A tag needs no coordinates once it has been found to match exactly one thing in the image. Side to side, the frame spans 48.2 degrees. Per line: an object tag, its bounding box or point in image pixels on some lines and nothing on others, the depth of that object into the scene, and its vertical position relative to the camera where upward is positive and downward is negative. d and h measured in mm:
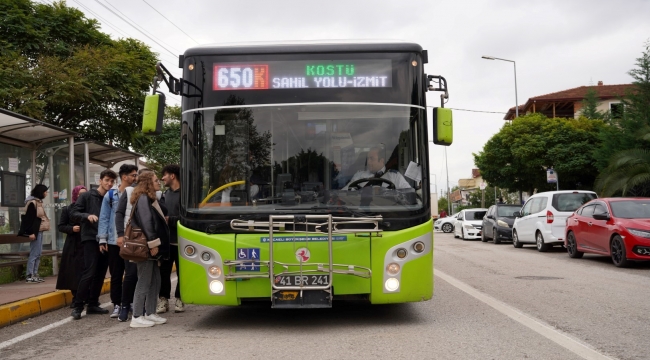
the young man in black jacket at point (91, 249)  8805 -531
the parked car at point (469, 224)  30797 -1180
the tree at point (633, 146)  24188 +1770
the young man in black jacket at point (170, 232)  9055 -356
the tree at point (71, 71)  20766 +4105
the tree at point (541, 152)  37688 +2273
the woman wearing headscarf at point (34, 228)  12359 -337
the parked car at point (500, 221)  25578 -921
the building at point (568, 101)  64188 +8383
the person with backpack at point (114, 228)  8562 -271
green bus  7285 +298
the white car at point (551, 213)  19547 -516
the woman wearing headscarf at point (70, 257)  9266 -658
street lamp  39628 +7566
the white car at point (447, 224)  44188 -1661
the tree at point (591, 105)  57938 +7166
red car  13922 -743
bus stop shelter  12781 +739
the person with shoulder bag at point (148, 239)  7926 -381
